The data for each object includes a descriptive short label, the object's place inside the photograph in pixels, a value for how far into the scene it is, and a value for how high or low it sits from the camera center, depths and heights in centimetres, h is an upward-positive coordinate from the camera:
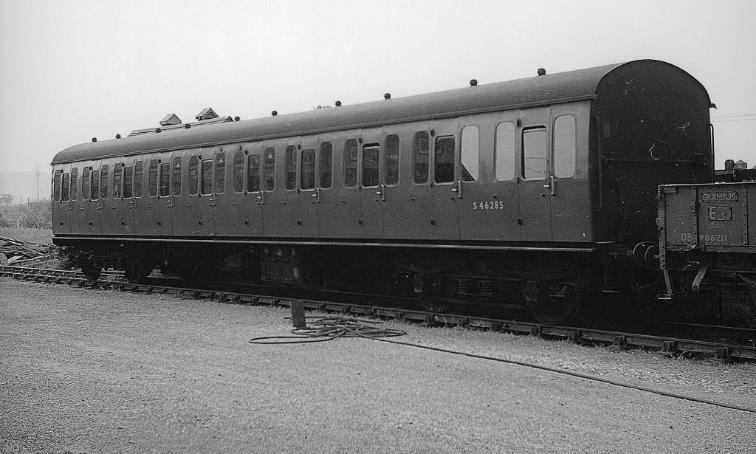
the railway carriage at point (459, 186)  1174 +81
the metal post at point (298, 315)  1277 -130
